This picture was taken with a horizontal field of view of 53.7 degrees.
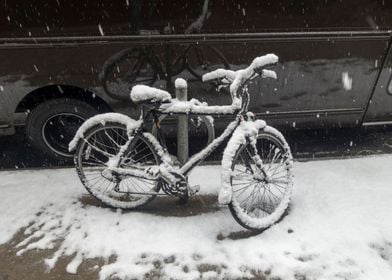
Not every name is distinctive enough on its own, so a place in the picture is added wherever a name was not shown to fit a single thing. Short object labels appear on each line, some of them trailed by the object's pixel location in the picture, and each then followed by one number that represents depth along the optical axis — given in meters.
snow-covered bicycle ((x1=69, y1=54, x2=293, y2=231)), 2.92
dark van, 3.58
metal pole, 3.25
